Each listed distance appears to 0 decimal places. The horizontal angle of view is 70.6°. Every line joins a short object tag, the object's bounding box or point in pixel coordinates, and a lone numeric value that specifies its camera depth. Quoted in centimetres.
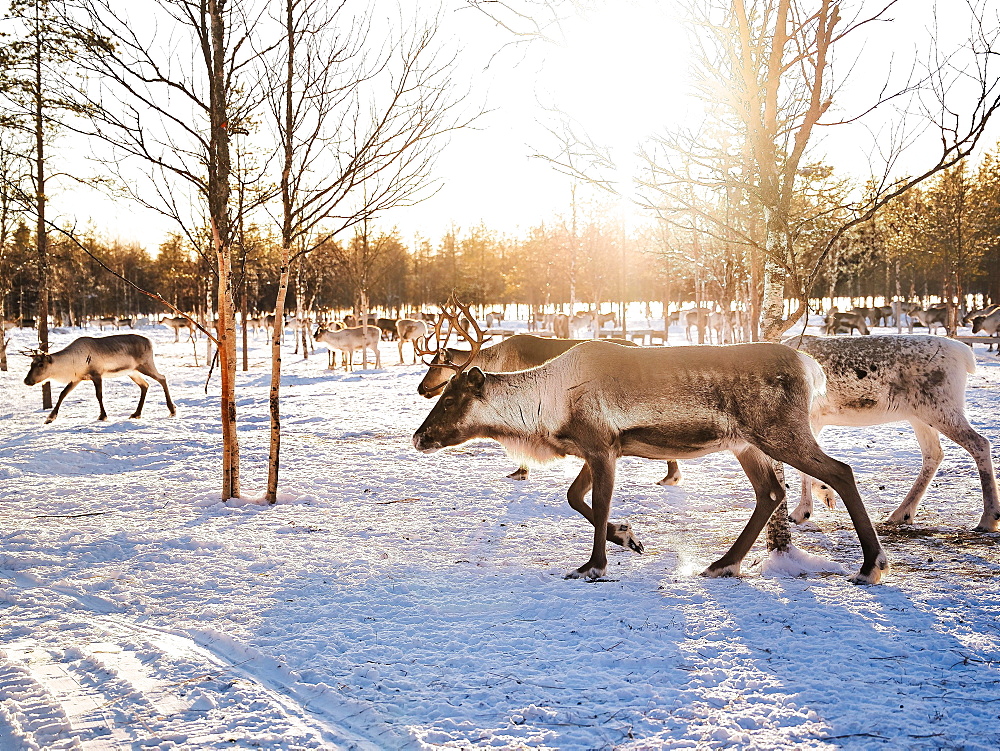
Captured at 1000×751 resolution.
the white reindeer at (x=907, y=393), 587
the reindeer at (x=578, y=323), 3688
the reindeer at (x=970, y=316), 3176
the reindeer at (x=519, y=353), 909
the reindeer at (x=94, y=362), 1399
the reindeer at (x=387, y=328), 4537
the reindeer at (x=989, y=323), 2723
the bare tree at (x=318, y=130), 672
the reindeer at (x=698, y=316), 3066
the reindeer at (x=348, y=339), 2455
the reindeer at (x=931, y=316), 3869
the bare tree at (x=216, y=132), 634
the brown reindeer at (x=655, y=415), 479
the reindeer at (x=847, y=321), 3316
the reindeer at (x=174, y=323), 4219
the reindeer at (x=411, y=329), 3036
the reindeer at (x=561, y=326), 3419
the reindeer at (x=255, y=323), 5122
